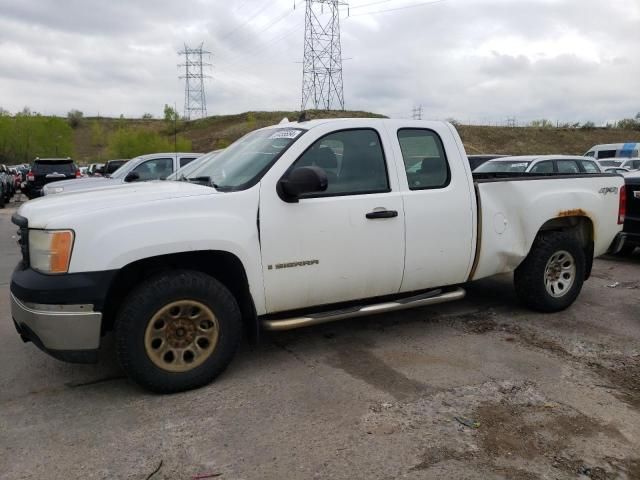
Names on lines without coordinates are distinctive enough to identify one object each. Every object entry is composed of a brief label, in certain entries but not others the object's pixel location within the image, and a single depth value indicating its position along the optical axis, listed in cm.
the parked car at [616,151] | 2584
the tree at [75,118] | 10144
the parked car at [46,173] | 2028
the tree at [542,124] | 7052
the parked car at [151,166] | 1245
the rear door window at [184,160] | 1308
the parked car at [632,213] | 844
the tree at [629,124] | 6600
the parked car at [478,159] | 1691
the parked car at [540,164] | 1223
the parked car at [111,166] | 1950
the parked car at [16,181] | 2652
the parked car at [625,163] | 2034
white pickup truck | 356
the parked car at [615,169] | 1781
